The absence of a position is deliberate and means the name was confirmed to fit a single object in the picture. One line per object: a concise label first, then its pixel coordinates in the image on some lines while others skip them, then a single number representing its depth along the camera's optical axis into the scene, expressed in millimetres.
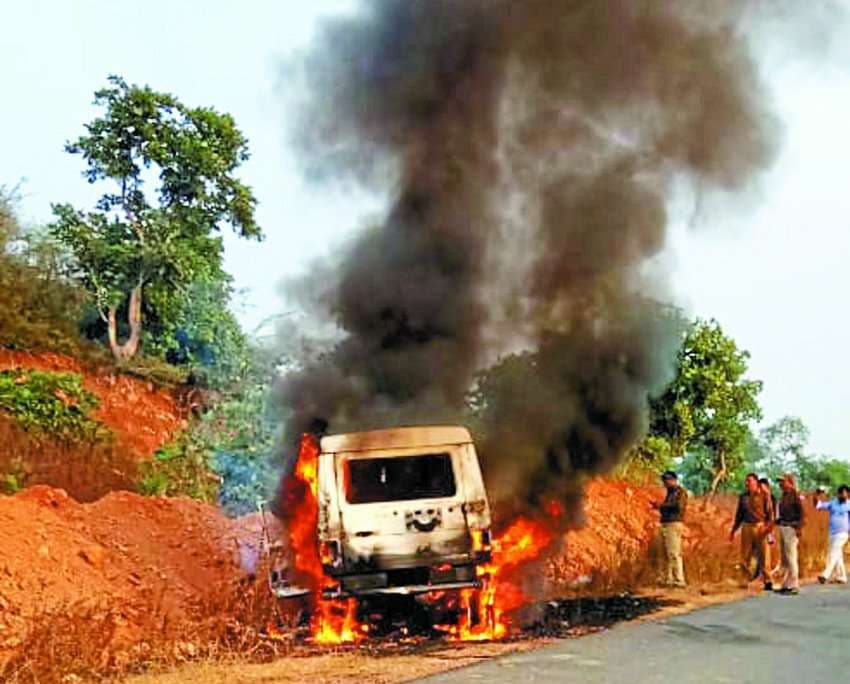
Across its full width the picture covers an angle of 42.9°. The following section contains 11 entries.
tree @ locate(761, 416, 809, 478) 57094
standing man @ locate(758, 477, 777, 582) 15812
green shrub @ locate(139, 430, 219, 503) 17891
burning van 11039
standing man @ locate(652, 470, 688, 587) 15742
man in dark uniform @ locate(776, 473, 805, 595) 15134
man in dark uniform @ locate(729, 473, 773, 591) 15836
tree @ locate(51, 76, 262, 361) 26172
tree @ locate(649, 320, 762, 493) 25641
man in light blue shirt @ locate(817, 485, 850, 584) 16547
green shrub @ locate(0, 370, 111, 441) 18266
